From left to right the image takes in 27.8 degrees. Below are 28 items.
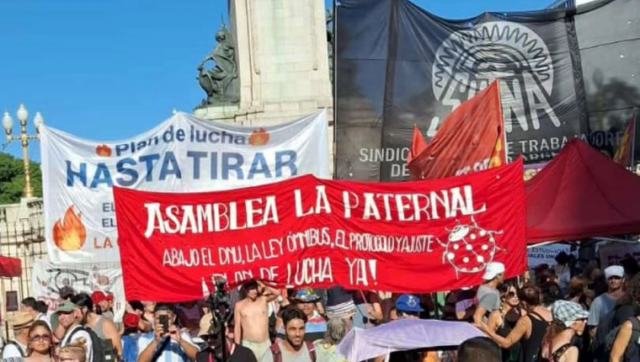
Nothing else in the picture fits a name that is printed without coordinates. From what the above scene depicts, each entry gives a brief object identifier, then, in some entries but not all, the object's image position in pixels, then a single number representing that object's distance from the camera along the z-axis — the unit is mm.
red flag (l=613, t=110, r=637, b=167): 14773
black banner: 14859
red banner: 10102
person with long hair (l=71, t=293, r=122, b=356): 10312
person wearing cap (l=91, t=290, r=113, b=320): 13047
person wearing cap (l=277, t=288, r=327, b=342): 10917
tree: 78688
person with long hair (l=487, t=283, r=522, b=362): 9219
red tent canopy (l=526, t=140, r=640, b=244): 11820
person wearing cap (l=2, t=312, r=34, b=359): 8536
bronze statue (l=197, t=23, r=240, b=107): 26953
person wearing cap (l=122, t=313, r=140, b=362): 10523
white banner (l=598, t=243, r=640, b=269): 14399
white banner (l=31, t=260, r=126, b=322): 19516
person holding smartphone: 8852
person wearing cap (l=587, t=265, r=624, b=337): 8805
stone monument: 24766
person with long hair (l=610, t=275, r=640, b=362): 7219
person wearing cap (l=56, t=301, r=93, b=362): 9203
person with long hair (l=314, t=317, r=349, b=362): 8445
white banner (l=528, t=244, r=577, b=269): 18766
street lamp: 42656
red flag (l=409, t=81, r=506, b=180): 12922
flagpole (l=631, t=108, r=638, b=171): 14988
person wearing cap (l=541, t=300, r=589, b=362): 7859
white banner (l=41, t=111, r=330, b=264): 14359
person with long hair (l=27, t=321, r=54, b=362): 7688
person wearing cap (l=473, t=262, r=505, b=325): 9828
